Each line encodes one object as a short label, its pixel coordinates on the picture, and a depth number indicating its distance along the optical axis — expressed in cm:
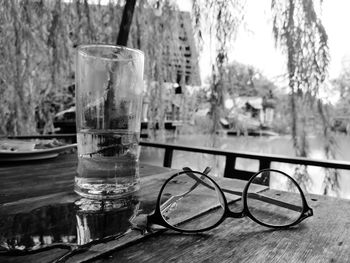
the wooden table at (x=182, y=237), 26
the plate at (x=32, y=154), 72
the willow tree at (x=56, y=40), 142
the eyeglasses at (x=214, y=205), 33
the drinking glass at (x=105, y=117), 40
